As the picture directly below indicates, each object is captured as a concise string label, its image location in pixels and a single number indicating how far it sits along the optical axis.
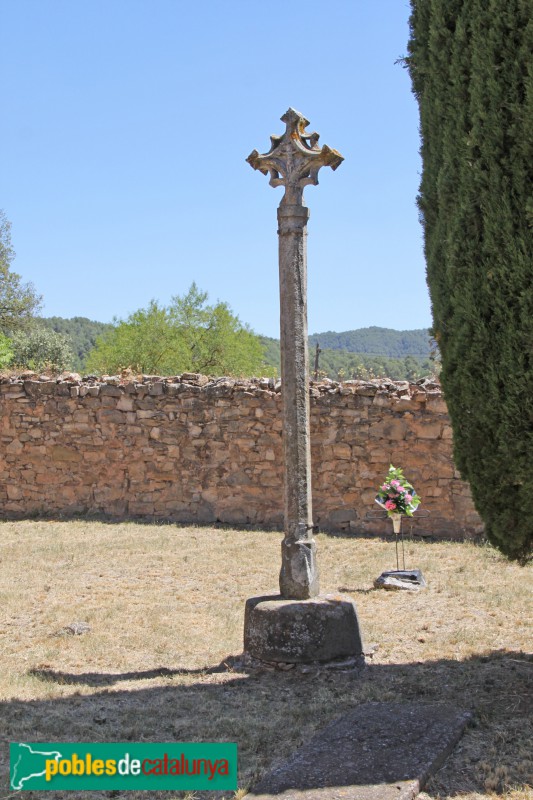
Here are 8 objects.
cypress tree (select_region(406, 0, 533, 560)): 4.32
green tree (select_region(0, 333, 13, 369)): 21.06
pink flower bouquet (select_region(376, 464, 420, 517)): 8.98
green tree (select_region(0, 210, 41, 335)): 33.09
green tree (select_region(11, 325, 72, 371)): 34.38
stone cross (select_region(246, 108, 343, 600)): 5.66
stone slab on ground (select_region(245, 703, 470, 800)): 3.32
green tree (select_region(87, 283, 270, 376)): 34.75
